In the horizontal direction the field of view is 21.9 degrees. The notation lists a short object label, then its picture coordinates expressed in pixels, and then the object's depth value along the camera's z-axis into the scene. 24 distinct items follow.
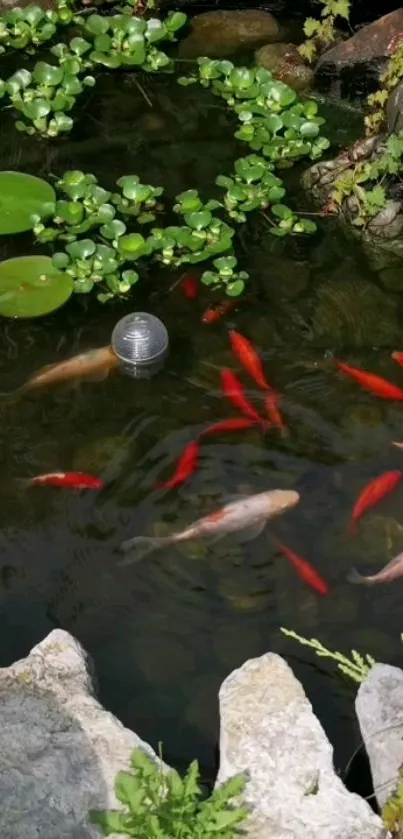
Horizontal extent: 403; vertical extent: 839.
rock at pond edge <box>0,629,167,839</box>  3.20
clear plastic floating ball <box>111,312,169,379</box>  5.09
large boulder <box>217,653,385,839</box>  3.19
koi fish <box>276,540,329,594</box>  4.34
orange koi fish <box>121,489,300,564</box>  4.45
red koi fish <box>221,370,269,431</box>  5.00
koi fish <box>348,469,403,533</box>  4.59
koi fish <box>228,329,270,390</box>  5.18
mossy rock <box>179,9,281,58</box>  7.67
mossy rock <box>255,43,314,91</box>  7.32
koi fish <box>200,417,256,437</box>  4.95
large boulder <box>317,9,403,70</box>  7.23
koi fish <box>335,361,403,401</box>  5.13
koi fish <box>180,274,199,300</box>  5.63
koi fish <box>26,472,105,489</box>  4.68
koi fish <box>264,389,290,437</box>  5.00
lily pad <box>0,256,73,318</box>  5.37
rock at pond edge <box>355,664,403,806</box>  3.39
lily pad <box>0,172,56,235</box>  5.83
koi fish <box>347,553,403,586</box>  4.34
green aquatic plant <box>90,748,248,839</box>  3.04
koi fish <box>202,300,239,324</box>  5.50
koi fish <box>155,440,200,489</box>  4.72
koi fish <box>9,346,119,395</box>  5.15
